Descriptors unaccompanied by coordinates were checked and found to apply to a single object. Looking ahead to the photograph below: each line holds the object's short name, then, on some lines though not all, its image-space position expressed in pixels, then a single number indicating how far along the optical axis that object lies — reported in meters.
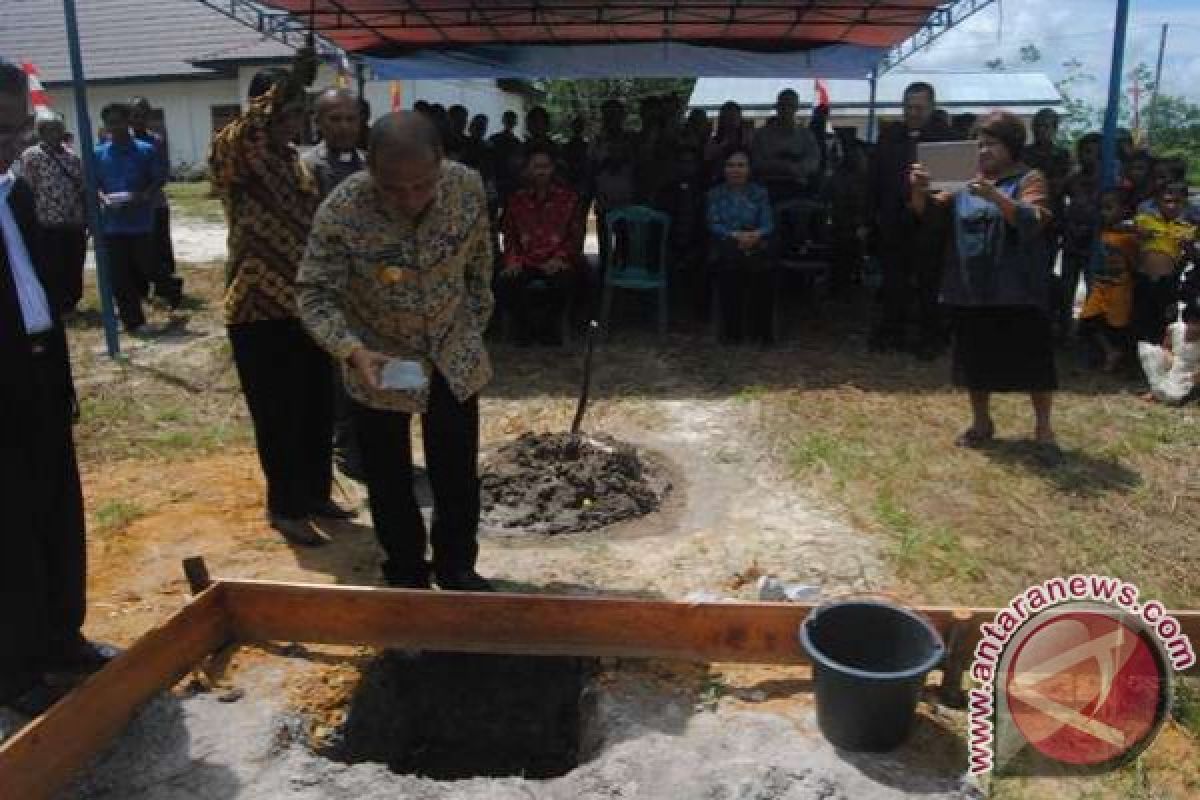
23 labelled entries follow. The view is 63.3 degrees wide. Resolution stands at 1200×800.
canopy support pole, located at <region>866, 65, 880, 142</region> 11.71
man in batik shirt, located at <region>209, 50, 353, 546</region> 3.66
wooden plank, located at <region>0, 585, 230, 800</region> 2.43
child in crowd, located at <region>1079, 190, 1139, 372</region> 6.74
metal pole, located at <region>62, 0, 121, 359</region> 6.64
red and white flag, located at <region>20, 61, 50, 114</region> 5.86
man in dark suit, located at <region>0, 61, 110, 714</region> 2.61
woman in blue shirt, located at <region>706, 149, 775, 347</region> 7.36
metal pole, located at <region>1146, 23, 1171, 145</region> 30.22
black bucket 2.57
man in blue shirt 8.04
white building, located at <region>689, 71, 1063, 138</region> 22.09
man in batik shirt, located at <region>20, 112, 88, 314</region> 7.28
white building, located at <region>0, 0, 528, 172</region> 23.78
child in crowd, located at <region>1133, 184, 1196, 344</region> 6.51
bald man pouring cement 2.85
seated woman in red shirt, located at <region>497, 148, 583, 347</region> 7.45
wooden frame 2.93
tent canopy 8.41
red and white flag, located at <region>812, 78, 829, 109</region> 12.27
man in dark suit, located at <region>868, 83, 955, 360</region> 7.16
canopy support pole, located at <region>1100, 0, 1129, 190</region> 6.88
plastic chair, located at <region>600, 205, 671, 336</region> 7.75
